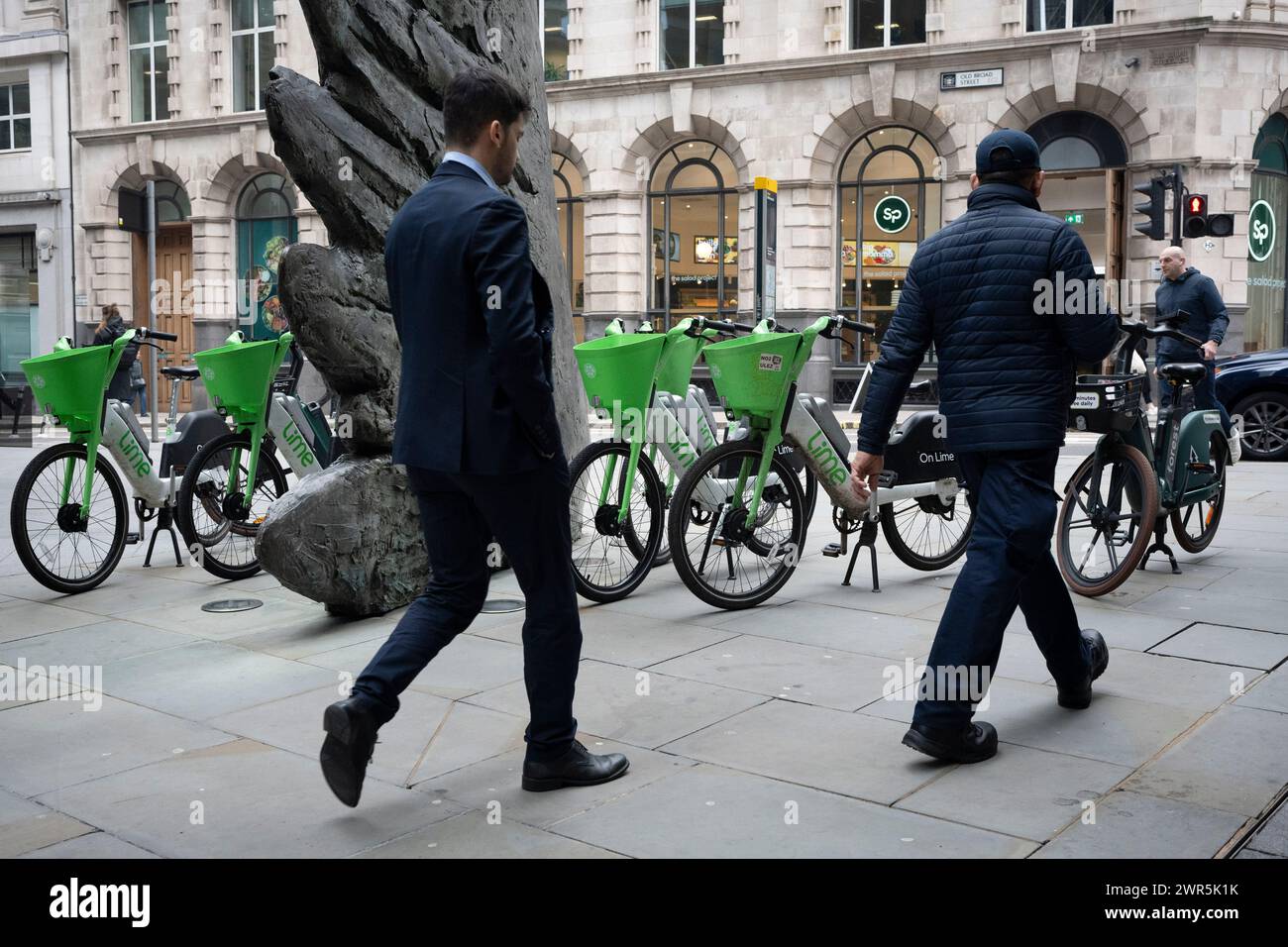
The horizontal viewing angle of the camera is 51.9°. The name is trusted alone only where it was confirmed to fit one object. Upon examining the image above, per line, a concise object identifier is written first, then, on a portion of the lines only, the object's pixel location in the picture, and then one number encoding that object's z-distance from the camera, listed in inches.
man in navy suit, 142.4
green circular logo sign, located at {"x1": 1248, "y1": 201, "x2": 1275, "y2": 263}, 864.3
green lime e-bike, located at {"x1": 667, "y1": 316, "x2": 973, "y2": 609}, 252.7
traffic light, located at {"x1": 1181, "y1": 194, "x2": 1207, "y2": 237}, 641.6
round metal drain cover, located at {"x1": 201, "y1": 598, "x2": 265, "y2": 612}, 268.5
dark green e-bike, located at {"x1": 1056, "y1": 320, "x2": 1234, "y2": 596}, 252.8
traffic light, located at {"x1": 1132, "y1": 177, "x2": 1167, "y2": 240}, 653.3
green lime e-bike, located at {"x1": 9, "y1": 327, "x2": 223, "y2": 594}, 279.7
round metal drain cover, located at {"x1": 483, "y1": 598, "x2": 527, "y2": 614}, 259.9
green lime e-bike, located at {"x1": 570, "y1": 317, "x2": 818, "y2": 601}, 258.4
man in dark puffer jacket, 162.6
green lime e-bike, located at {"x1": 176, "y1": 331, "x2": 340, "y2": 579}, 292.7
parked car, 538.6
